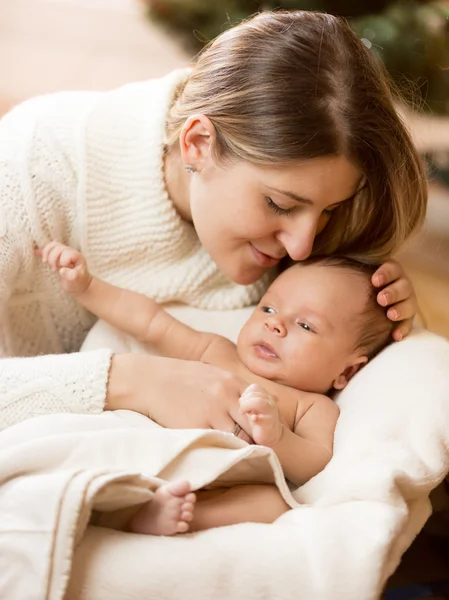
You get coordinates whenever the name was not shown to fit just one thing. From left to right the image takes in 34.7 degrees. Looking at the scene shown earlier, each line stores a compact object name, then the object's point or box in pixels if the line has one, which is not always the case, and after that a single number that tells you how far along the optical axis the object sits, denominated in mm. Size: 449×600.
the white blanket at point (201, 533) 819
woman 1098
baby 1161
